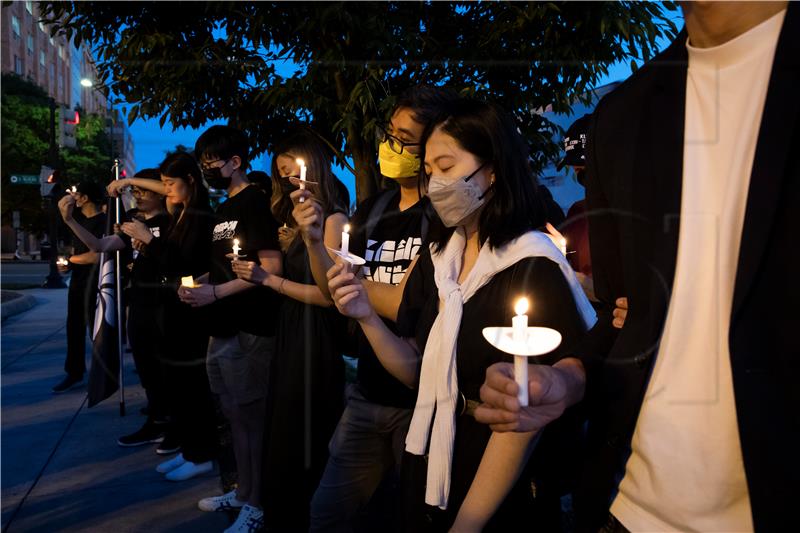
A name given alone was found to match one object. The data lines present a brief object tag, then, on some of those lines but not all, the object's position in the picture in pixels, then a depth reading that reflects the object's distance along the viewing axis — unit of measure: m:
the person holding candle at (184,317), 5.02
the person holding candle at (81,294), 7.84
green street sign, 22.39
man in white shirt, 1.05
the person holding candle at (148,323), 6.00
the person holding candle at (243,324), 4.18
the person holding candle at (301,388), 3.73
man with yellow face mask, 2.84
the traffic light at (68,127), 20.31
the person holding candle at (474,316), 1.80
